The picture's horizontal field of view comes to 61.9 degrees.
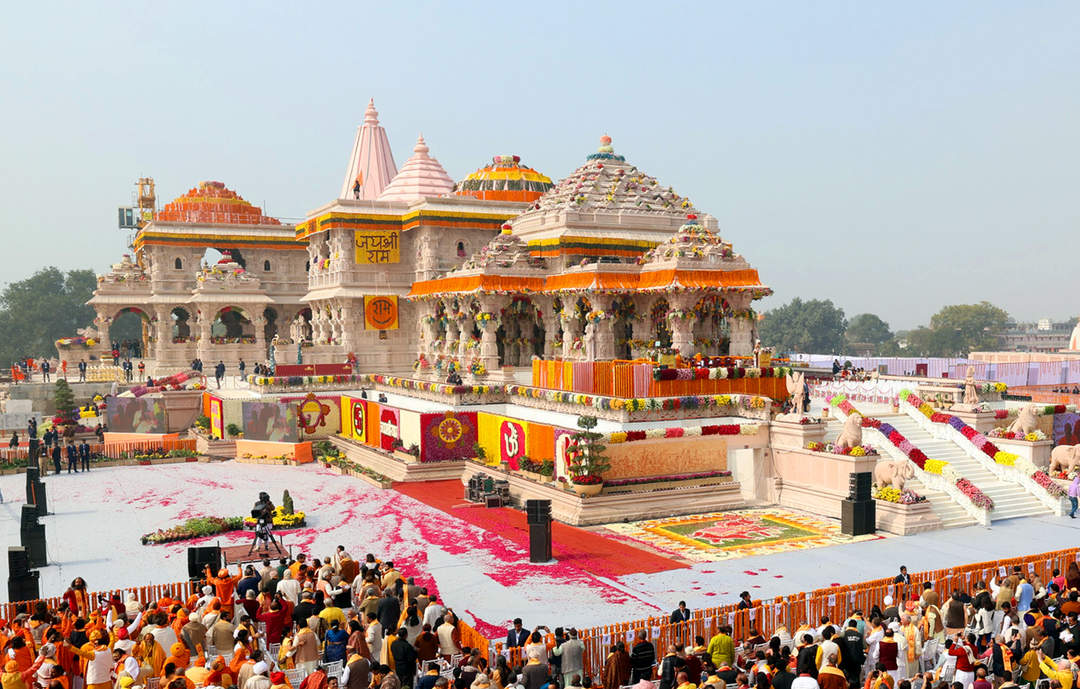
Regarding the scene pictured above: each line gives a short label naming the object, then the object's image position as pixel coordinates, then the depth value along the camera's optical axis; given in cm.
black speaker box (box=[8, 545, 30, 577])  1614
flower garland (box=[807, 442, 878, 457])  2250
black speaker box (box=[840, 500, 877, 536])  2047
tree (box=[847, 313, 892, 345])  14475
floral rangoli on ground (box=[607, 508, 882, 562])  1964
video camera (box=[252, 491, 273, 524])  1938
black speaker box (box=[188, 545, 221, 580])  1627
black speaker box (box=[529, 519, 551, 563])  1883
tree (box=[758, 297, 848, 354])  12431
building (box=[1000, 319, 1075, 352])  13750
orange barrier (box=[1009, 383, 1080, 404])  3756
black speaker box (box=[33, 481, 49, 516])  2431
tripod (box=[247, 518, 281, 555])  1930
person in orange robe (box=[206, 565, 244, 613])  1434
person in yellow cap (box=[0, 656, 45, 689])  1071
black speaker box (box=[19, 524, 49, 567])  1944
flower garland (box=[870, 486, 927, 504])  2088
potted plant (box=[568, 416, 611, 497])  2302
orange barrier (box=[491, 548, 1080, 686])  1224
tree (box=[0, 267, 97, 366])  9350
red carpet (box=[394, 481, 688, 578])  1847
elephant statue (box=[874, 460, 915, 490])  2131
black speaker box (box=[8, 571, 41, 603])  1612
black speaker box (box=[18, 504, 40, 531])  1939
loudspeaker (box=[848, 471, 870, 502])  2052
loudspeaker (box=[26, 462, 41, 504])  2409
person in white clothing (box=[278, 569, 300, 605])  1402
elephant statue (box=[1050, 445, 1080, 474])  2333
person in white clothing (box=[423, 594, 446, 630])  1288
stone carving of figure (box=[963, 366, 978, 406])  2731
